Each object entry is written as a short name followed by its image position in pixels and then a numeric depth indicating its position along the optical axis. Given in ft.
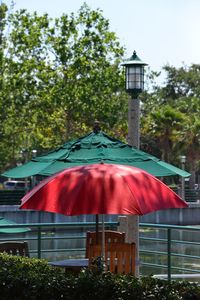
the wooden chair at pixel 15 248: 46.65
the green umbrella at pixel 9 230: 61.17
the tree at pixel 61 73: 208.70
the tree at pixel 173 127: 233.38
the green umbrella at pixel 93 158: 49.92
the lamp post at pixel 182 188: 192.72
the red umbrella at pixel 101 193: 35.07
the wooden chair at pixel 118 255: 41.89
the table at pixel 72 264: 41.96
